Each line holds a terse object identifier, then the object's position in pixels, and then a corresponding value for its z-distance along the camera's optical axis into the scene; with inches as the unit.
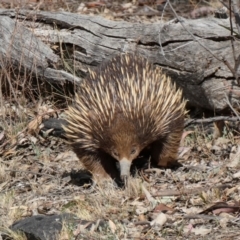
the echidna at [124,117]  391.9
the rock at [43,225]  323.6
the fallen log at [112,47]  465.1
